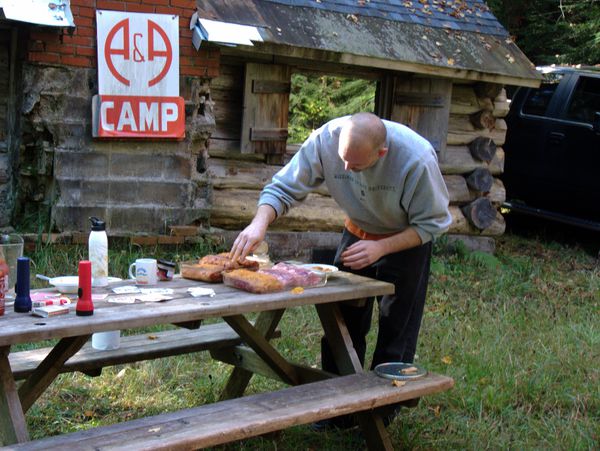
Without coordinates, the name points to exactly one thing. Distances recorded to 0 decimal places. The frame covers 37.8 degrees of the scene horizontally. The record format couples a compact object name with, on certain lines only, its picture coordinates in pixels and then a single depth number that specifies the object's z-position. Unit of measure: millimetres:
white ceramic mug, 4051
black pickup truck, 10719
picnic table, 3357
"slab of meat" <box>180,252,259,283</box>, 4227
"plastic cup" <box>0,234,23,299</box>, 3768
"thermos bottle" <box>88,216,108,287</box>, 3859
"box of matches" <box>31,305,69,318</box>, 3443
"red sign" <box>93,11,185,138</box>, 7734
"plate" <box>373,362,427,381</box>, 4285
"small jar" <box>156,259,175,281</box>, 4223
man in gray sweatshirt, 4254
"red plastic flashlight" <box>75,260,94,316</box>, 3453
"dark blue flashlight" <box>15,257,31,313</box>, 3465
